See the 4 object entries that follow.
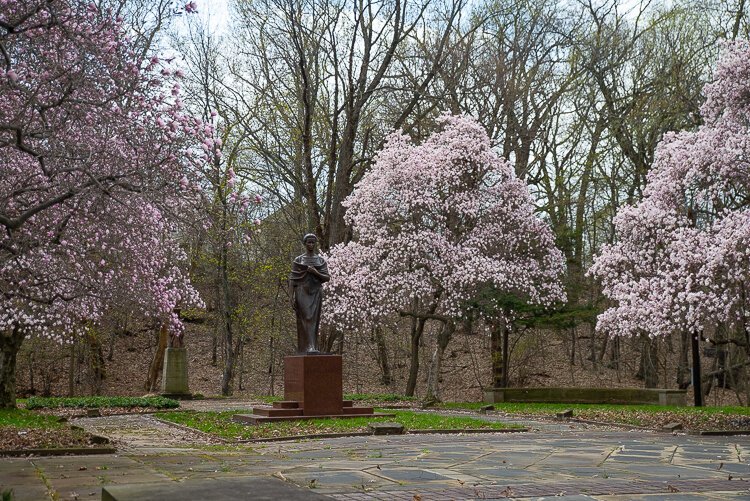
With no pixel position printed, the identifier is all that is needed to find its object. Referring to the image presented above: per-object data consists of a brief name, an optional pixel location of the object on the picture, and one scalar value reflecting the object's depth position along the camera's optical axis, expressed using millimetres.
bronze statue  17281
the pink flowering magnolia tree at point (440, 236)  22906
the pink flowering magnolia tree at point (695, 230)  15664
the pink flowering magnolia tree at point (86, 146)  9906
